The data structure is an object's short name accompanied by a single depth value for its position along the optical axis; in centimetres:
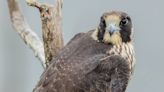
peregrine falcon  331
